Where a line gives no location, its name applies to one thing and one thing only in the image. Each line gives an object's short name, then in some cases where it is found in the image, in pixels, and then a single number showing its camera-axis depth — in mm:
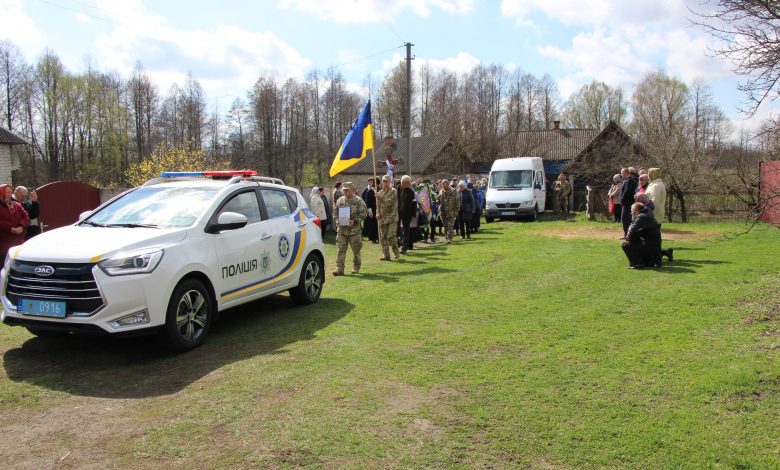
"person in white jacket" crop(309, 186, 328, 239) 18344
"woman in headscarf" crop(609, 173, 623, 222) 18500
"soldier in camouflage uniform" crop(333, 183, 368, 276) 11258
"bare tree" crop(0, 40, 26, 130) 52344
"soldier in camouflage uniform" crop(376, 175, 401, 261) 12789
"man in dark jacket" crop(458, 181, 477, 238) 18484
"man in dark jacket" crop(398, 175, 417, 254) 14688
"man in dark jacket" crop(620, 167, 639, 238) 13812
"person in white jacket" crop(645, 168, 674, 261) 12166
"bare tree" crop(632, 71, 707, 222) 22156
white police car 5477
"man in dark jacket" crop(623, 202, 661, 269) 10773
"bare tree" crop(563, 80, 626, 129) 67500
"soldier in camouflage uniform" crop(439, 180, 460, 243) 17641
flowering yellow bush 29969
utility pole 25188
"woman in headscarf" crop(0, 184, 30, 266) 9094
